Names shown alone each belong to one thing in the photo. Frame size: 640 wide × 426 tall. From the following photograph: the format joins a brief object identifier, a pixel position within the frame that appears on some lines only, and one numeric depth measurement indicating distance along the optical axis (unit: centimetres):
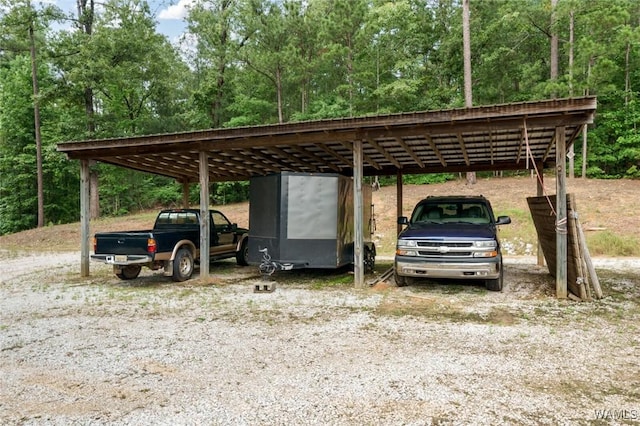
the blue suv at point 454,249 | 663
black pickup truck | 800
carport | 651
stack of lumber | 632
